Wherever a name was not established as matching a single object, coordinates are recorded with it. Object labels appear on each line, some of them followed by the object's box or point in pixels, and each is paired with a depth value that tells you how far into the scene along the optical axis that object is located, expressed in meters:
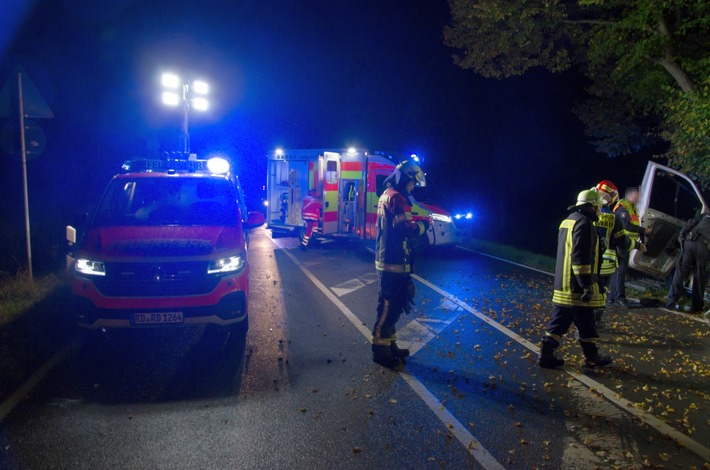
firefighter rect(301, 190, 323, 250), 16.34
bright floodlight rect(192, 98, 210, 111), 17.16
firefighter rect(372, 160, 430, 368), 6.18
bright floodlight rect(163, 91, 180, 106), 16.66
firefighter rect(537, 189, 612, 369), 5.85
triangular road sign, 8.68
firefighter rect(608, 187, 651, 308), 8.92
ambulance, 15.71
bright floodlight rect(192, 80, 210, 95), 16.87
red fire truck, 6.07
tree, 12.04
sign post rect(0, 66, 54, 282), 8.70
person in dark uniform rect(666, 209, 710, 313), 8.86
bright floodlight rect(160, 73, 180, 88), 16.48
